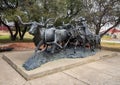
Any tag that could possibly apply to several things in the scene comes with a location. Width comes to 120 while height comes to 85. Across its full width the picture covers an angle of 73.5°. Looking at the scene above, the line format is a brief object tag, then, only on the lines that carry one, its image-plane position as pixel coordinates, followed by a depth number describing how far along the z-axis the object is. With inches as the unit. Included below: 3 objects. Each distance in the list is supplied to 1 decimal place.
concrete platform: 98.7
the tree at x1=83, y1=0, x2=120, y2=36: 208.2
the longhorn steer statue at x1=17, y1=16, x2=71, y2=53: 112.9
